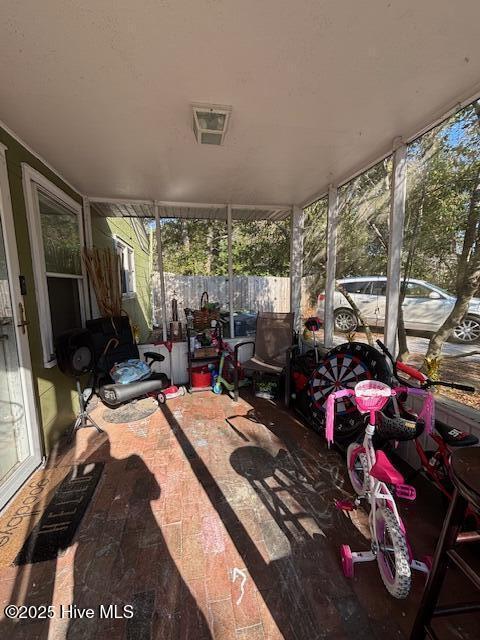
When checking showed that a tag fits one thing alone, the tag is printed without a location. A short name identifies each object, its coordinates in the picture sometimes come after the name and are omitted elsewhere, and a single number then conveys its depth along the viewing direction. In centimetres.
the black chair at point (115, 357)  280
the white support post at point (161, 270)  380
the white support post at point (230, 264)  397
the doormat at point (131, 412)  287
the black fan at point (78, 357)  239
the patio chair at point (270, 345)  332
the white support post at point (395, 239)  222
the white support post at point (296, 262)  416
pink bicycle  115
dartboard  209
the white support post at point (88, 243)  353
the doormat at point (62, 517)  146
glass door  185
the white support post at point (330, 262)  325
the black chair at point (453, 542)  81
